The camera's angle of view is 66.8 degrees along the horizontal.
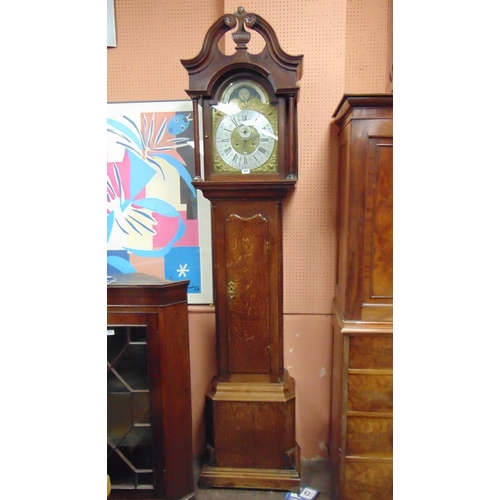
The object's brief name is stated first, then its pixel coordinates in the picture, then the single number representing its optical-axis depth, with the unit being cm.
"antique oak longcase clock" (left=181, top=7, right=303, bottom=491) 172
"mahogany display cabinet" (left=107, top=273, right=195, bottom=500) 172
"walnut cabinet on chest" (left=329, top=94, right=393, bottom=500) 164
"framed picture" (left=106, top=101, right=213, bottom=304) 214
